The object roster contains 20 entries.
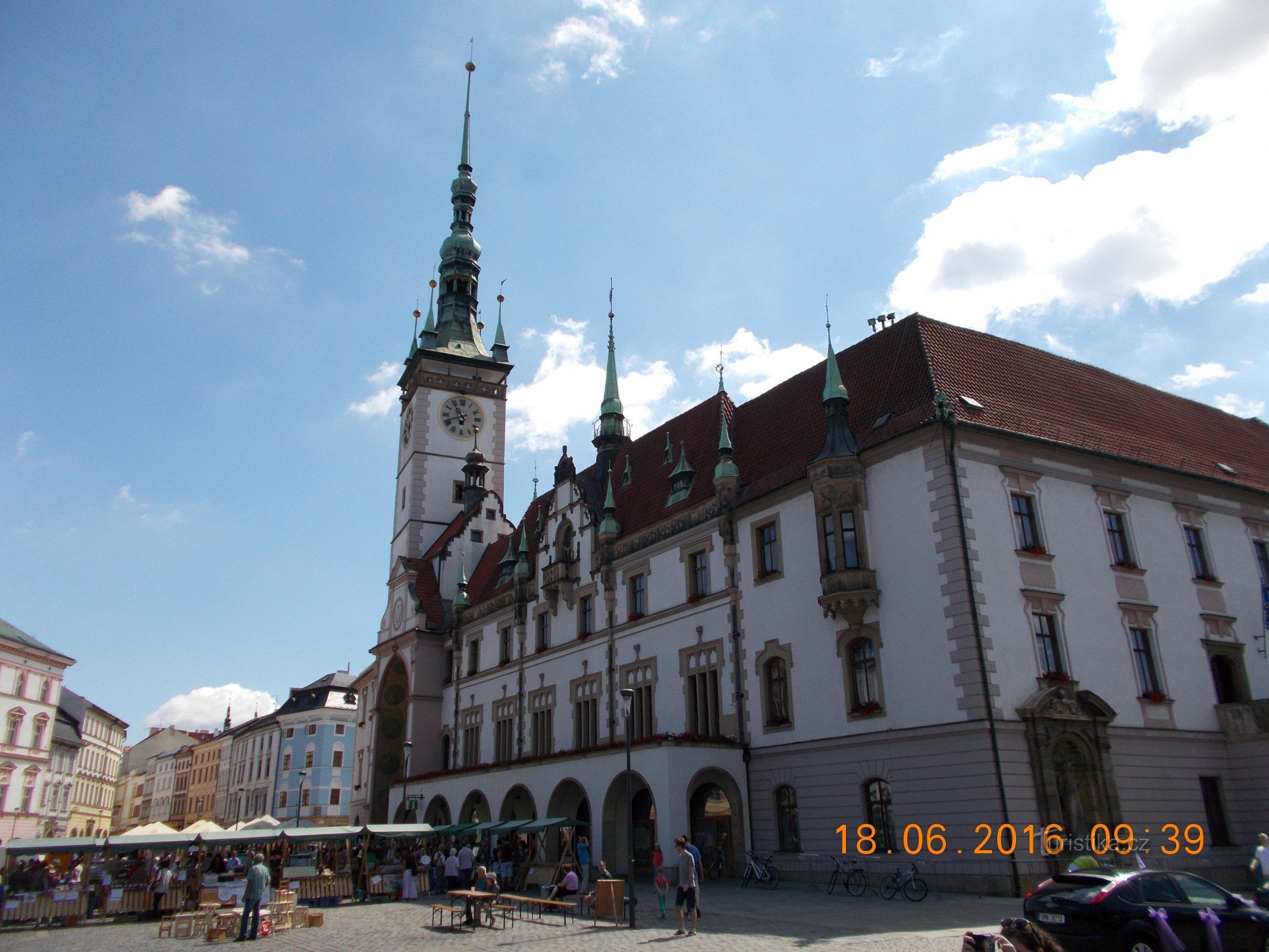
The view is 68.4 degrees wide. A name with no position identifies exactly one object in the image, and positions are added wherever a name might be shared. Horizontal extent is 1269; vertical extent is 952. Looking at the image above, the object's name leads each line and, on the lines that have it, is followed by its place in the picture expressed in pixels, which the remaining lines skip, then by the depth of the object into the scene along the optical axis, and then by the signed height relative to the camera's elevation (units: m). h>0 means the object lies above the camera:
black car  12.25 -1.29
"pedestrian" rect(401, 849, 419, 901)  28.66 -1.63
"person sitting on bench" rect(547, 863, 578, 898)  22.06 -1.45
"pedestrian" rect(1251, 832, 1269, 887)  17.81 -1.00
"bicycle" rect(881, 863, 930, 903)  20.97 -1.55
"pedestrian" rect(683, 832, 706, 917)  18.98 -0.75
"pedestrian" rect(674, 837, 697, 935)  17.14 -1.21
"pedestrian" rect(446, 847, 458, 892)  28.66 -1.37
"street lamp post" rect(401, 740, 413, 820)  44.56 +1.64
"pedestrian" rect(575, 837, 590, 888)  25.86 -0.85
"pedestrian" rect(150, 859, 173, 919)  26.03 -1.58
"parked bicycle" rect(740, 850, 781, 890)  25.23 -1.40
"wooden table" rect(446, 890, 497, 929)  20.03 -1.54
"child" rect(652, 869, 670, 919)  21.81 -1.48
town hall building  23.22 +5.46
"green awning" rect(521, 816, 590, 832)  28.84 -0.05
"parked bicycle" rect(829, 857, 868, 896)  23.12 -1.46
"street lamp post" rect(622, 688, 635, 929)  18.86 -0.02
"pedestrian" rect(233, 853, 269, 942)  19.14 -1.15
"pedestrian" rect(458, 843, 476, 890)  28.56 -1.13
